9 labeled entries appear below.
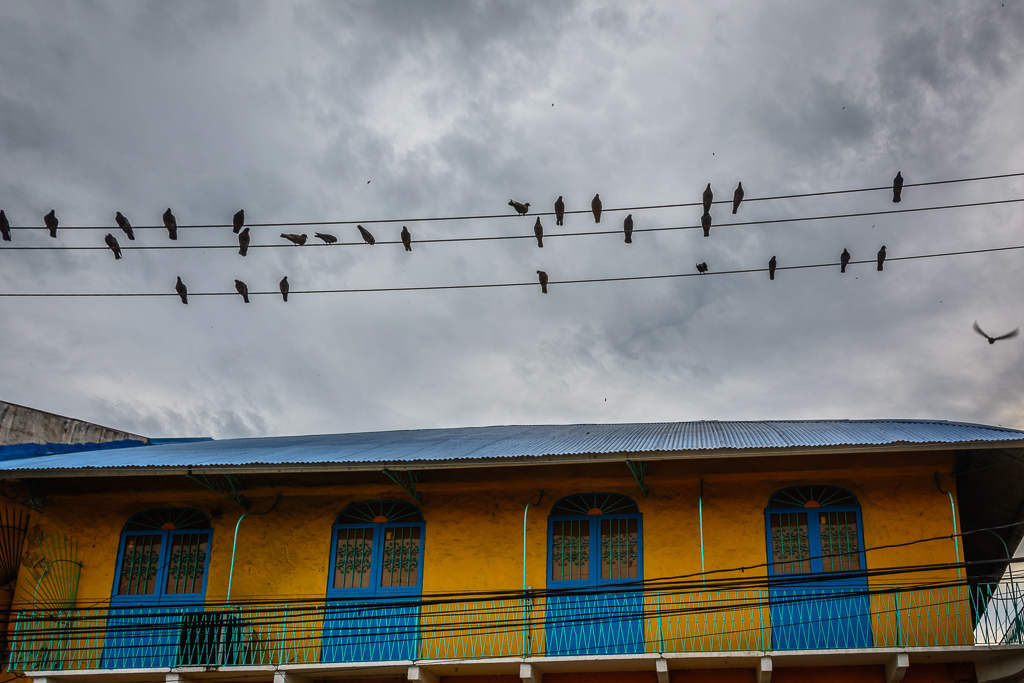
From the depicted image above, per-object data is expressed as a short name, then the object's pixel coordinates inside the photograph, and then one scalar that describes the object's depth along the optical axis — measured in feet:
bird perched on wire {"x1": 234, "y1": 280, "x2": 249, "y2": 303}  48.24
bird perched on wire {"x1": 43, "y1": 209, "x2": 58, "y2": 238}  44.32
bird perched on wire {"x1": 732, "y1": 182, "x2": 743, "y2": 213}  42.52
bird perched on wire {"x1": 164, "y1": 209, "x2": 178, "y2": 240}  45.54
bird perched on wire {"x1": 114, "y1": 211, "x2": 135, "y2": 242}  45.34
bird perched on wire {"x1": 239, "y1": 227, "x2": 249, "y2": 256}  46.78
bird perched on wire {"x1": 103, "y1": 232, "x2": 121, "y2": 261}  45.29
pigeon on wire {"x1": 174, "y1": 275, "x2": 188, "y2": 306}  47.24
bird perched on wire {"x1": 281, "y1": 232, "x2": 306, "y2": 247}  48.40
